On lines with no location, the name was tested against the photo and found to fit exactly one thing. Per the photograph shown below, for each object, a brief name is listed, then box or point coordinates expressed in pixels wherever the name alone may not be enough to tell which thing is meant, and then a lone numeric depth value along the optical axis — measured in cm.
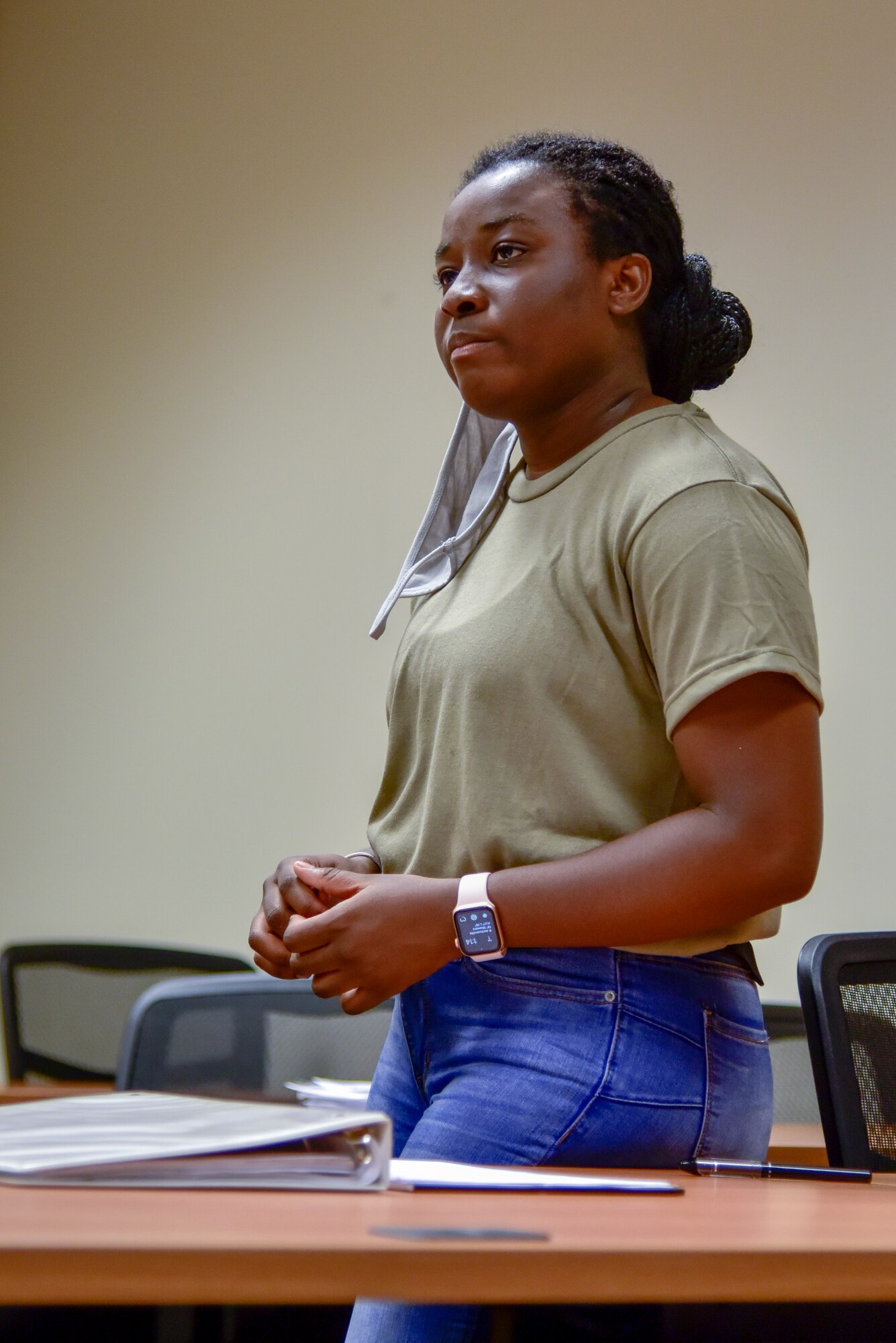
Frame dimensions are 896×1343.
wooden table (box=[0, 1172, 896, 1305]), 293
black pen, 337
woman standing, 340
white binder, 309
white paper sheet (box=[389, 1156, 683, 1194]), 317
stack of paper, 360
